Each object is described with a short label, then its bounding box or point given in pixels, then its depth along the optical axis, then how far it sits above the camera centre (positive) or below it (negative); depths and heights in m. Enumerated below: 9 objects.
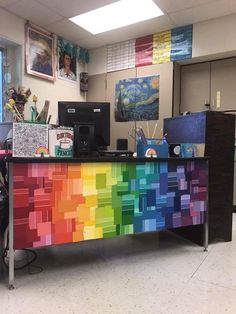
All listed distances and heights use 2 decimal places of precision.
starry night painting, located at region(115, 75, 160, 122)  4.43 +0.74
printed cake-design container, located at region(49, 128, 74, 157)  1.94 +0.01
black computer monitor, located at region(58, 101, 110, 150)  2.37 +0.24
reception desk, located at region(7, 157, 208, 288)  1.76 -0.39
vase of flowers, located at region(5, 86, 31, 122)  3.10 +0.56
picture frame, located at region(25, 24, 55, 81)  3.98 +1.33
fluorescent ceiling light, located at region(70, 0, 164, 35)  3.57 +1.78
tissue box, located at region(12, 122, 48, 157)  1.81 +0.02
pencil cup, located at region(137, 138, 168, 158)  2.27 -0.04
